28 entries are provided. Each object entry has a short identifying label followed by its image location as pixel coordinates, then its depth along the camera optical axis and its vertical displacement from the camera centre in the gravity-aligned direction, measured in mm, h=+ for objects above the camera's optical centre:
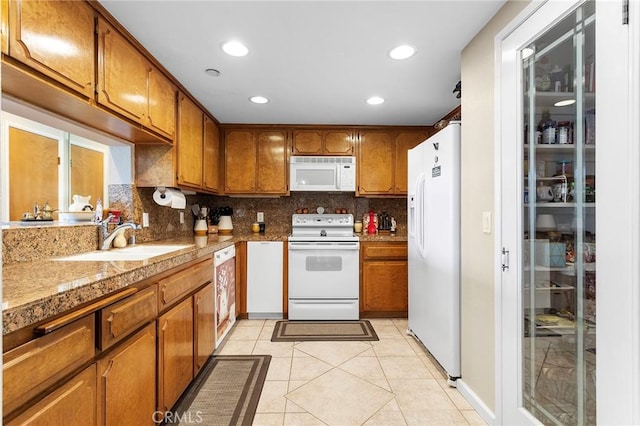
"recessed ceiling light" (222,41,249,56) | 1921 +1037
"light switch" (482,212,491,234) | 1694 -48
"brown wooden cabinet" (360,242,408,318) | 3357 -696
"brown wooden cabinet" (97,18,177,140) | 1637 +786
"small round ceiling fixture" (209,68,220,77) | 2244 +1033
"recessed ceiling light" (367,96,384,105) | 2805 +1033
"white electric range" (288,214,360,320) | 3287 -693
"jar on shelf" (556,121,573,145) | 1293 +343
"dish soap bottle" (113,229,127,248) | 2158 -189
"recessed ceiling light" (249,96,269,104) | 2788 +1034
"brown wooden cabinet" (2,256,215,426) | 921 -566
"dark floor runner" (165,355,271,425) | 1764 -1147
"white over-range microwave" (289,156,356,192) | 3537 +454
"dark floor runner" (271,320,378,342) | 2846 -1136
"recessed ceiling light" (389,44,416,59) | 1952 +1037
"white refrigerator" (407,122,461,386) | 2035 -232
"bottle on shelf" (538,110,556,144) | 1383 +386
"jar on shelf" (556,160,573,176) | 1285 +193
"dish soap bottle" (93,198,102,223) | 2104 -7
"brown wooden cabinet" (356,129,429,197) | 3646 +623
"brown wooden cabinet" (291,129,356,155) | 3619 +814
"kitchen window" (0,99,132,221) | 1663 +330
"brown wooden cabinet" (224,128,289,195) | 3619 +593
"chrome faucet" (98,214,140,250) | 2043 -135
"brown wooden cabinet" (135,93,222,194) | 2430 +468
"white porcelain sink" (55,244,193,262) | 1751 -252
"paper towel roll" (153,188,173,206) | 2516 +130
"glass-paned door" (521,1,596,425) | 1199 -41
